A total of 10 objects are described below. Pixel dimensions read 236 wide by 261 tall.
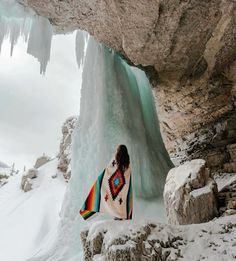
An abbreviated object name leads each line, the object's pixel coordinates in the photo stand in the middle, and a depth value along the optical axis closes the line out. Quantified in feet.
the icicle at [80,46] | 31.65
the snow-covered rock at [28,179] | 56.29
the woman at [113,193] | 10.77
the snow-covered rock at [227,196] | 12.03
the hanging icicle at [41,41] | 25.35
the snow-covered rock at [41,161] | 72.18
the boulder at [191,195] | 12.50
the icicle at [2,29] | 26.68
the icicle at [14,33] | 28.81
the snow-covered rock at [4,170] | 72.94
